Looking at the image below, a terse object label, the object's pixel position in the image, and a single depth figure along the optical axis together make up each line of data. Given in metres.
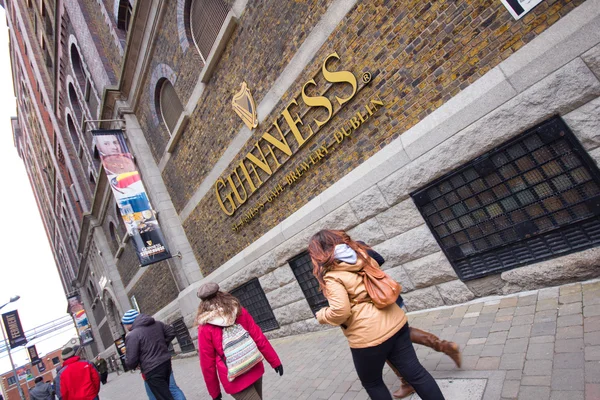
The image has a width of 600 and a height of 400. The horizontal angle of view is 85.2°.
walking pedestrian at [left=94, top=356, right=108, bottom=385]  10.23
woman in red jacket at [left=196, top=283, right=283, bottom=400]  2.88
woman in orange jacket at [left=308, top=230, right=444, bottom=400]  2.23
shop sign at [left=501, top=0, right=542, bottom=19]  3.32
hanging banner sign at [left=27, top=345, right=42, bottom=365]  40.31
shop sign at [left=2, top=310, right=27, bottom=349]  27.38
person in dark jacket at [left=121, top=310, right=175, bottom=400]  3.97
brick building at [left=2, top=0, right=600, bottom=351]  3.40
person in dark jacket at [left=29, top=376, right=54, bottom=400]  8.27
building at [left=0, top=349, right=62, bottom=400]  73.28
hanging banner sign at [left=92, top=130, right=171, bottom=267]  10.05
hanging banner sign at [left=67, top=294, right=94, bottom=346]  30.44
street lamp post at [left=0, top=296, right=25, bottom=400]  23.76
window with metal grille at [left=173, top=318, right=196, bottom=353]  10.77
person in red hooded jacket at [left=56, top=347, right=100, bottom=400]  4.67
